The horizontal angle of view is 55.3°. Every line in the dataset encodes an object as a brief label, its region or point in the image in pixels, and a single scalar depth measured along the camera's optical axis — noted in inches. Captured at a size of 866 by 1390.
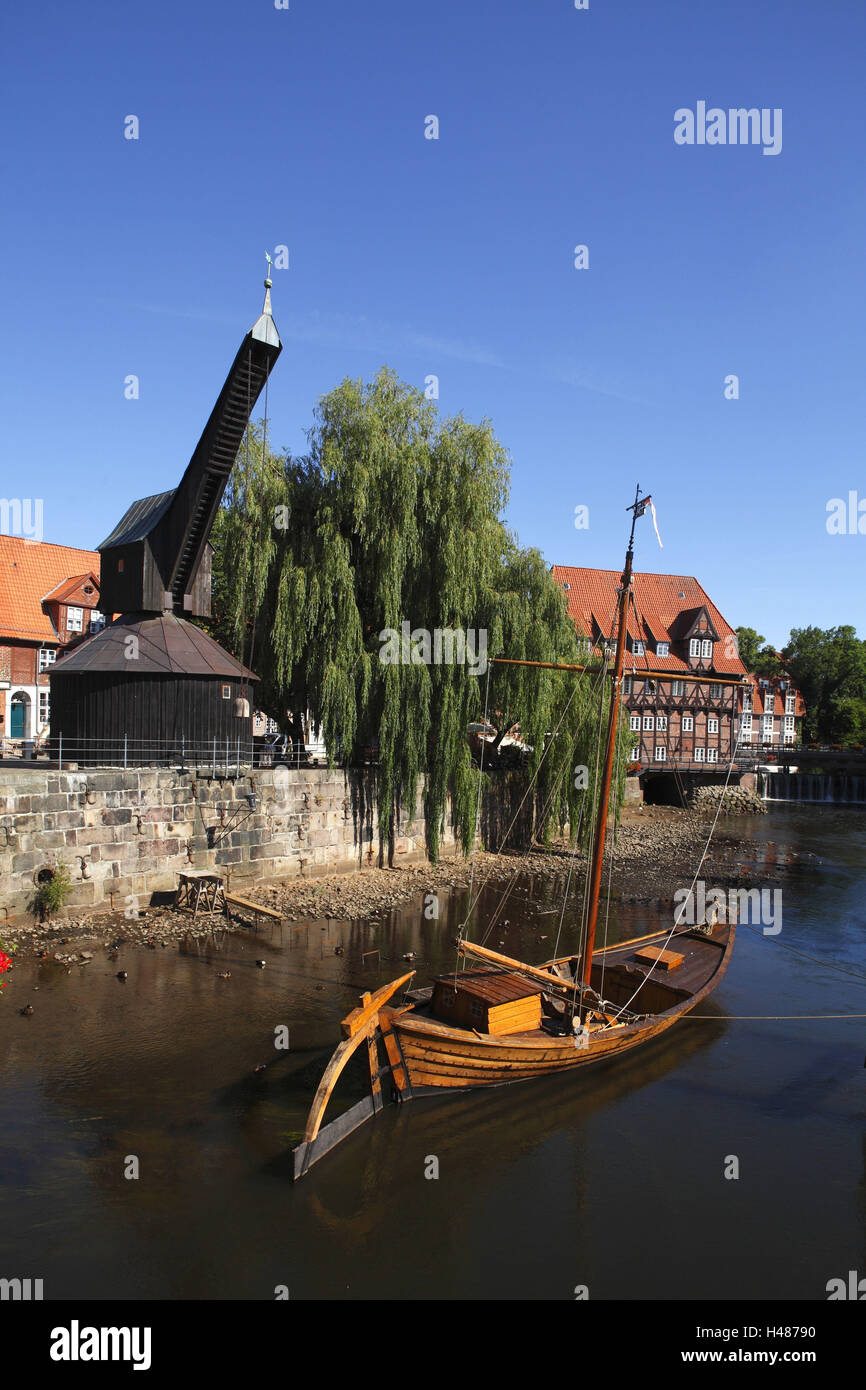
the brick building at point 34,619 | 1497.3
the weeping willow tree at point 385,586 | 946.1
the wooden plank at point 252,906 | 794.8
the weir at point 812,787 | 2472.9
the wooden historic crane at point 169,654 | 871.1
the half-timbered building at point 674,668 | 2230.6
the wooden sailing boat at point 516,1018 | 449.7
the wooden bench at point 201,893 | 796.6
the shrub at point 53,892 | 713.0
